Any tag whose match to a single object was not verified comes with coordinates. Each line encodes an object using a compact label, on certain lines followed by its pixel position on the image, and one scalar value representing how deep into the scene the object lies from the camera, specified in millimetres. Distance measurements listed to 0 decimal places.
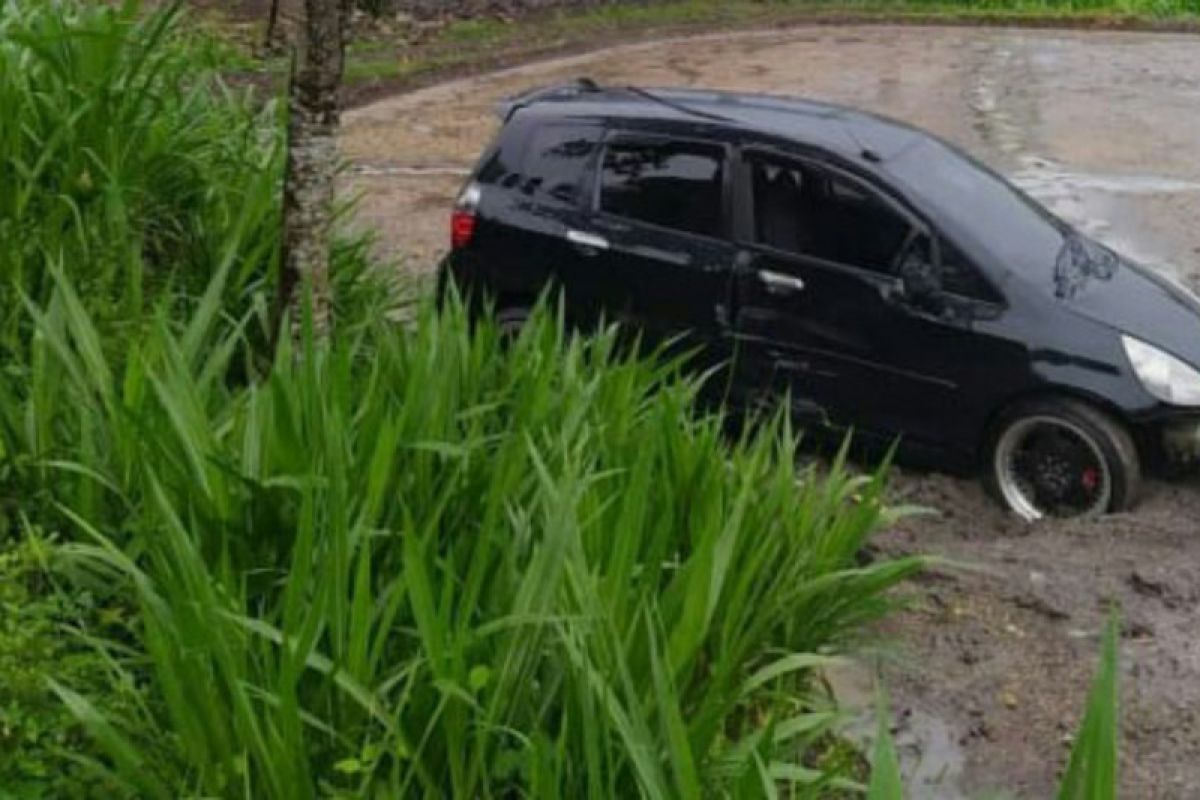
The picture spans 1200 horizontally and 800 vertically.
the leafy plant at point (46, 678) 4020
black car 7926
